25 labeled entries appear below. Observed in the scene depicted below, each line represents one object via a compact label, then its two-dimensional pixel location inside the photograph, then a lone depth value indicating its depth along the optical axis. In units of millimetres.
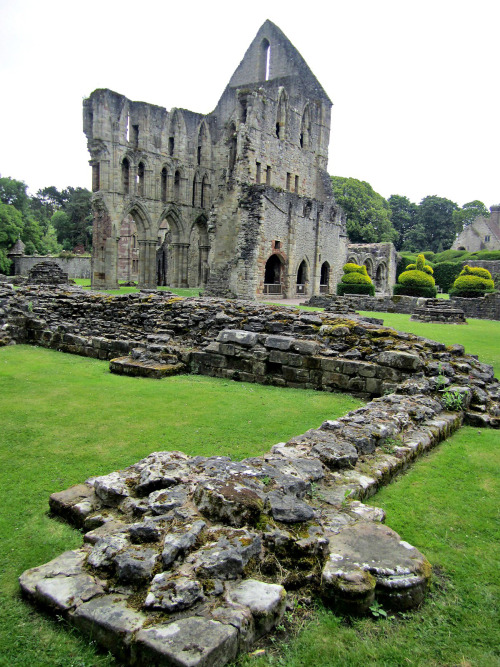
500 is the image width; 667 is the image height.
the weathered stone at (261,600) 2498
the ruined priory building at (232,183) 28875
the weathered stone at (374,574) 2686
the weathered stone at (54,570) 2756
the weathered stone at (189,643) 2176
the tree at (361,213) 58125
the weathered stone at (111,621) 2348
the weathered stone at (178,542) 2771
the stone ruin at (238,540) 2436
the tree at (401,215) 74688
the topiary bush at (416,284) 28828
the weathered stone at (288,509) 3236
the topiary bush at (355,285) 29828
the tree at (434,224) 74312
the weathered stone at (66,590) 2596
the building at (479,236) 65125
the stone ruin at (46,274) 22797
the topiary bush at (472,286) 26750
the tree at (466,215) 73250
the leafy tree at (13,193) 63875
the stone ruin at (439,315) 20141
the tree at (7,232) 43991
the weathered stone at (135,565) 2688
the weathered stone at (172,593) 2447
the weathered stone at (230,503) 3168
